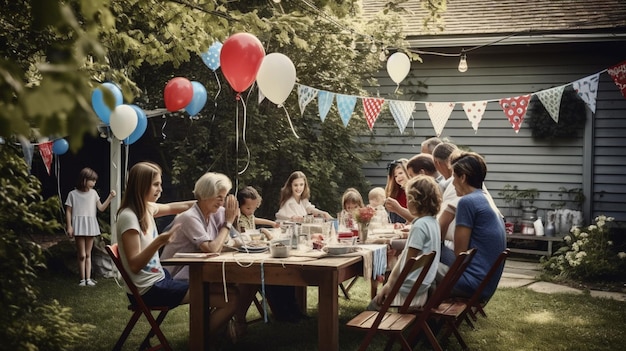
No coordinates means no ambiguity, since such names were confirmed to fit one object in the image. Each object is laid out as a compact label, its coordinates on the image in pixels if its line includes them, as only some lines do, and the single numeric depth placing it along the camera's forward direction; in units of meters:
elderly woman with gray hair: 4.89
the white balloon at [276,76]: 5.33
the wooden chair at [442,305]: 4.35
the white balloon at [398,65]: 8.14
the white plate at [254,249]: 4.96
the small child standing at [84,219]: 7.98
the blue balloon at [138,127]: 7.11
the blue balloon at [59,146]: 8.80
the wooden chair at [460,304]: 4.58
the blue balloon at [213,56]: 6.87
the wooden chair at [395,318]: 4.09
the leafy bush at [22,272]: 2.86
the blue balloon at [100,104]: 6.25
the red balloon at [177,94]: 6.91
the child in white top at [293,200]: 7.56
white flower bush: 8.64
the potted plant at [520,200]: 10.91
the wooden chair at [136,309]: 4.48
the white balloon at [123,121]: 6.50
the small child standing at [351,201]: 6.97
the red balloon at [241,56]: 5.11
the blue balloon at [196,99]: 7.74
